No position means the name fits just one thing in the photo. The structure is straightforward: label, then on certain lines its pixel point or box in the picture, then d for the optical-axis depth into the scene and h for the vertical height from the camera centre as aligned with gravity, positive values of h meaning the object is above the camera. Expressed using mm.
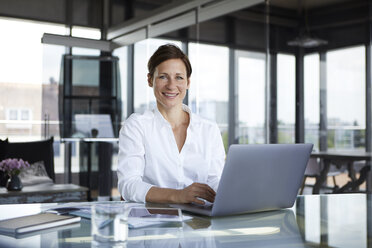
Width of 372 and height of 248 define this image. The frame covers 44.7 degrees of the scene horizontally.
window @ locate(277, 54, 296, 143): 4812 +327
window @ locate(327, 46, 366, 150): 4137 +267
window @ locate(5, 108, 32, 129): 6398 +122
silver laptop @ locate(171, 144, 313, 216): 1194 -146
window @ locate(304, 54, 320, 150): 4543 +302
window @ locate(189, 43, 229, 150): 5289 +527
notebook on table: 992 -222
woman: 1758 -51
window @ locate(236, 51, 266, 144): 5016 +356
